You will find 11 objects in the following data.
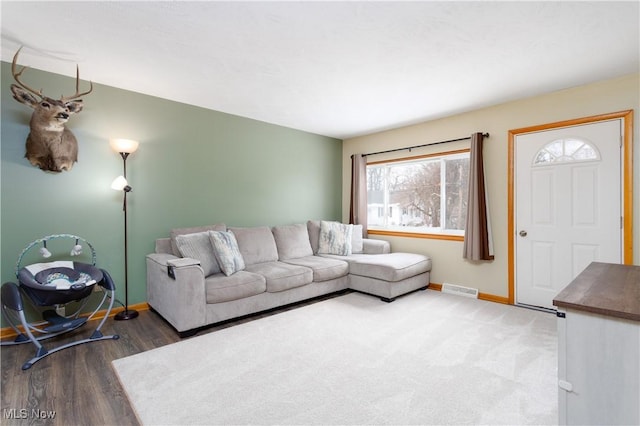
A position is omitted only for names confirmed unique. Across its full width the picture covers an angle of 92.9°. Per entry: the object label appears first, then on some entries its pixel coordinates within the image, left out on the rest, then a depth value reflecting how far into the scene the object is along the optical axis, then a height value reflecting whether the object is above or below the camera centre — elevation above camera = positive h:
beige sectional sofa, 2.89 -0.65
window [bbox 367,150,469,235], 4.39 +0.34
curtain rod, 4.06 +1.06
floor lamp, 3.17 +0.31
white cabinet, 1.10 -0.54
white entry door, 3.14 +0.11
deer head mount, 2.67 +0.79
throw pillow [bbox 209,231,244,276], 3.32 -0.43
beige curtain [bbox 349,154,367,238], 5.38 +0.39
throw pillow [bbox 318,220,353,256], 4.69 -0.37
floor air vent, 4.06 -1.03
